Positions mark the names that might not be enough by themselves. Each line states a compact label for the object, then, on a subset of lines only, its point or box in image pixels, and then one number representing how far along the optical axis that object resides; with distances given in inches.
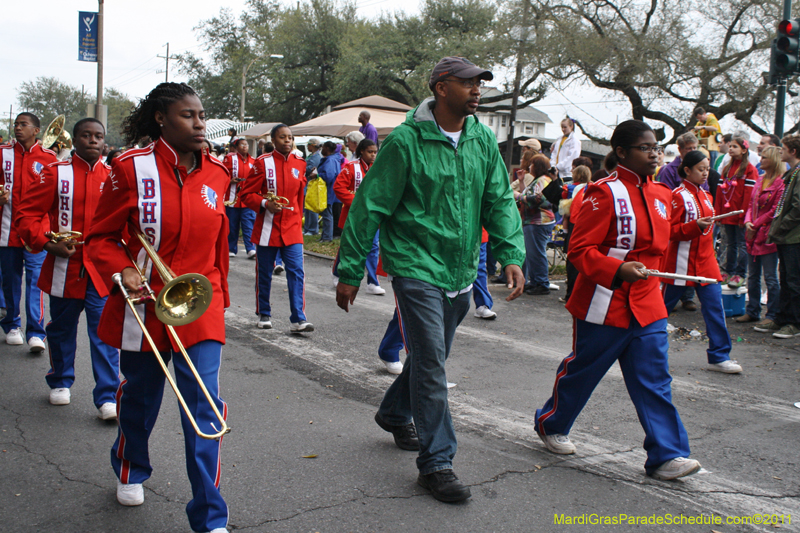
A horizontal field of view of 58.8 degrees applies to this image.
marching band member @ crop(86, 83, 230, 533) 116.3
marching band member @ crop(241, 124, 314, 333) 288.8
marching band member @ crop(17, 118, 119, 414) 181.6
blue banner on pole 937.5
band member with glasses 147.7
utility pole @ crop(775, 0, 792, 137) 410.6
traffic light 399.5
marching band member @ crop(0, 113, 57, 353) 243.8
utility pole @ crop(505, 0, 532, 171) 1020.5
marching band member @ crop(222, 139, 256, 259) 518.2
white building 2780.5
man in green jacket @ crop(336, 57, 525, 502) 138.7
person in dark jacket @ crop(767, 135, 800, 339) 294.5
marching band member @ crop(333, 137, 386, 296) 370.3
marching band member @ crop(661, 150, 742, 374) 237.8
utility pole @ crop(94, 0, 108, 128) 879.1
